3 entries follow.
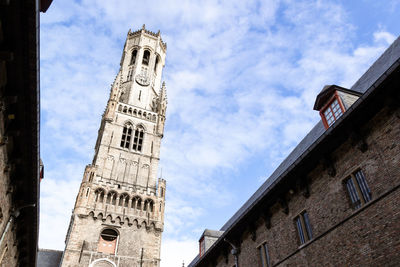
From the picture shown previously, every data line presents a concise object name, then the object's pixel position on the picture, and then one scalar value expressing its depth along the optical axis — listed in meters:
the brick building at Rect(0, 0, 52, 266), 8.77
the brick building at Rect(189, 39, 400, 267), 10.45
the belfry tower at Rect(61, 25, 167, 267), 38.94
